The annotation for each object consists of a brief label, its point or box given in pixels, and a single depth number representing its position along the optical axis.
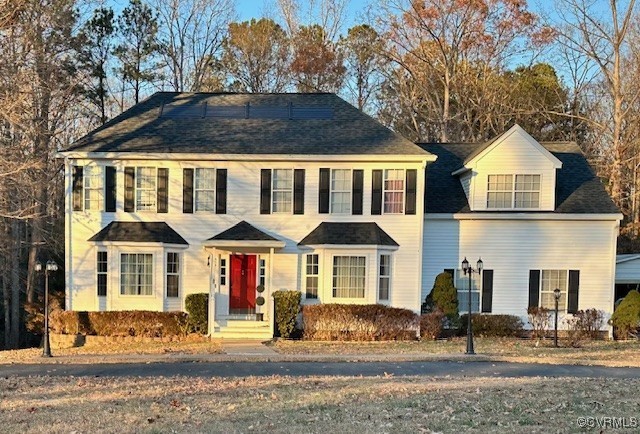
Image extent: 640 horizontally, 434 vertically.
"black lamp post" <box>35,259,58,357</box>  16.09
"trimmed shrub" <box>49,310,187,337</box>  18.59
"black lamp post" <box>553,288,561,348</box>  17.63
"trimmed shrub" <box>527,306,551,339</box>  19.69
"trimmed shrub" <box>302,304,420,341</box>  18.56
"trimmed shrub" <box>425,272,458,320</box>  19.33
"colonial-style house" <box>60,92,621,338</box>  19.20
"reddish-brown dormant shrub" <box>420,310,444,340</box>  18.97
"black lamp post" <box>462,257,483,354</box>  15.50
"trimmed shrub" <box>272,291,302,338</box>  18.58
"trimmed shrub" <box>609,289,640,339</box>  19.33
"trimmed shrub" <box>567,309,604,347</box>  19.61
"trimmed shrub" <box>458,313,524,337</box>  19.77
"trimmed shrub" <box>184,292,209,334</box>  18.84
